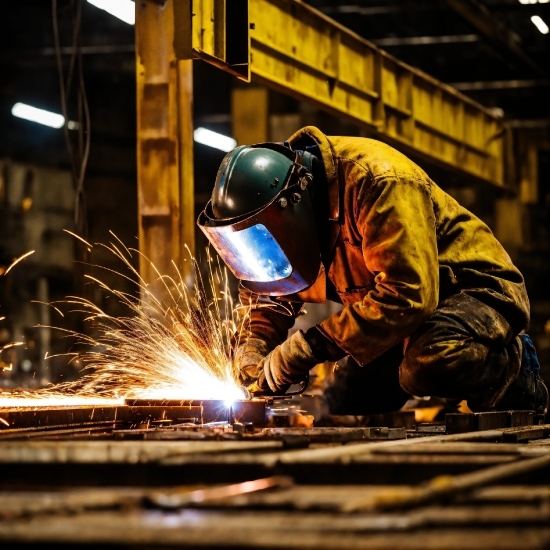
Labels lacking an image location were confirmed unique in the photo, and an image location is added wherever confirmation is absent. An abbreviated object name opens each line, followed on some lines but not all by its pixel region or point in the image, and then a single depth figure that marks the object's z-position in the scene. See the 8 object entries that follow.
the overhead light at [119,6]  5.89
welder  3.87
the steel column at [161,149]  5.51
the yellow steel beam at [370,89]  6.27
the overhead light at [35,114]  12.33
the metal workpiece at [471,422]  3.67
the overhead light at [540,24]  10.36
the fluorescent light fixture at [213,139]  12.79
